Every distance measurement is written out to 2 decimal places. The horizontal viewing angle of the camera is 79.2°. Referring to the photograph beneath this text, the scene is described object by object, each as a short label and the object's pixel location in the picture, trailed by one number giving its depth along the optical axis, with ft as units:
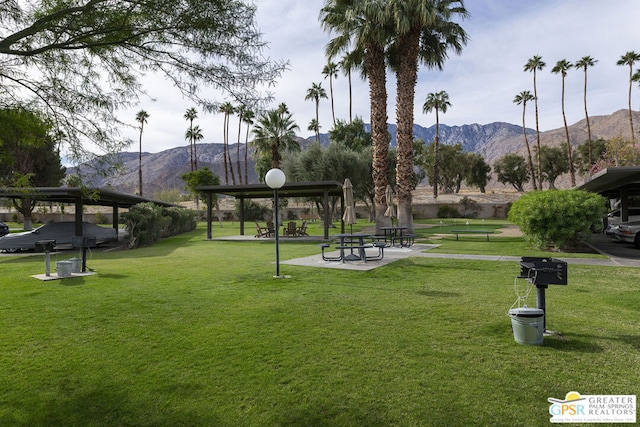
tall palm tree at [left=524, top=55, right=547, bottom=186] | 165.48
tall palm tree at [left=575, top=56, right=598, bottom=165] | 152.90
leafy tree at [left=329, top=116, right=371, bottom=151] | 144.66
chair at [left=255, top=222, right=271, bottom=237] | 68.93
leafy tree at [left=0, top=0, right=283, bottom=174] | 11.75
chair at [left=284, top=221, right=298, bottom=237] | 68.54
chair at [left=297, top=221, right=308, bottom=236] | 69.80
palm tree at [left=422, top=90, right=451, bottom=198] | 187.83
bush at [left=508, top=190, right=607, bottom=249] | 39.17
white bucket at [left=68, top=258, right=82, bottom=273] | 31.25
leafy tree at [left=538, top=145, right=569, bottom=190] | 205.87
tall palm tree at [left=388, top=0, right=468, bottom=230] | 59.67
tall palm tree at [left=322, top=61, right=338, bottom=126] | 171.75
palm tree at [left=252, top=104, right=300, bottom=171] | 117.08
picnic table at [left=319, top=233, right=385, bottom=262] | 34.83
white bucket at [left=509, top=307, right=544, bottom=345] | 13.92
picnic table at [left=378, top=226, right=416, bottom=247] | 48.83
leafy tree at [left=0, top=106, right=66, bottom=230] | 12.23
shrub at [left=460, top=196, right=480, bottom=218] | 145.48
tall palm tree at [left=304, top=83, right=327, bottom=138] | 187.32
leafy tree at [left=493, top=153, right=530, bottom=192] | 228.63
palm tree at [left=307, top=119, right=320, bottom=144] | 190.55
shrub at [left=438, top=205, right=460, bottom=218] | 143.54
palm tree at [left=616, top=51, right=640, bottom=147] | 139.23
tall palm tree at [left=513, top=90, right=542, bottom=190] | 191.21
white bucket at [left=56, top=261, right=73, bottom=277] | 29.80
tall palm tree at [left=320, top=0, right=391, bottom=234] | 60.13
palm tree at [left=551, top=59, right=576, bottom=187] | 156.76
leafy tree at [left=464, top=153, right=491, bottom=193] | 220.43
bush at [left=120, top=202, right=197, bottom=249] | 57.82
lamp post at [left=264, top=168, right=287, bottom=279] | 29.40
